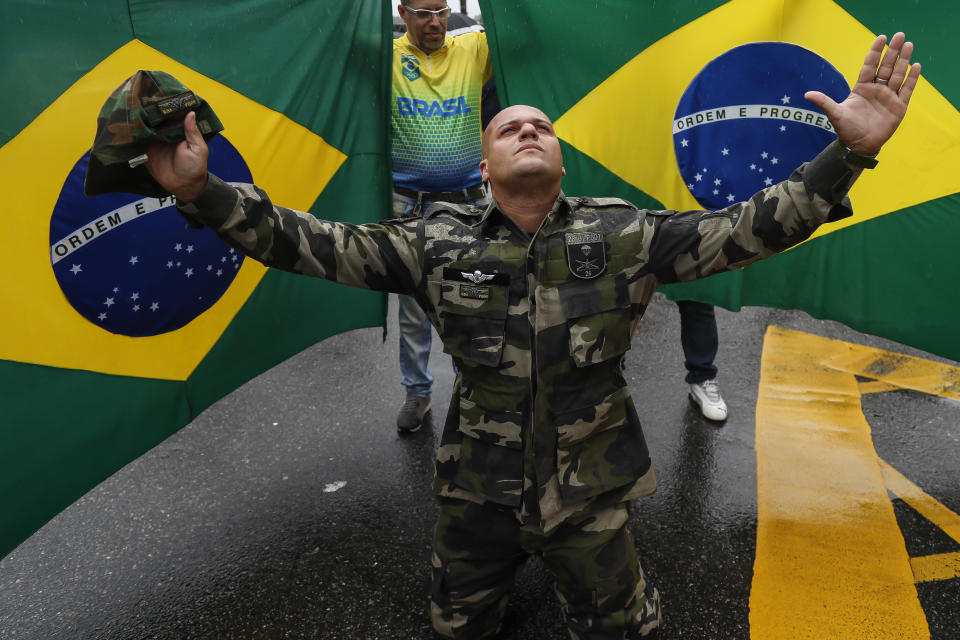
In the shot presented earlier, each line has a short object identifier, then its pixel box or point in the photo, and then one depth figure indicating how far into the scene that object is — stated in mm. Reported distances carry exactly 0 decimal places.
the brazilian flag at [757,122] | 2623
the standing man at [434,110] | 3041
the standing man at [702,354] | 3475
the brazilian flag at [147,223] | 1938
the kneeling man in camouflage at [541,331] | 1874
